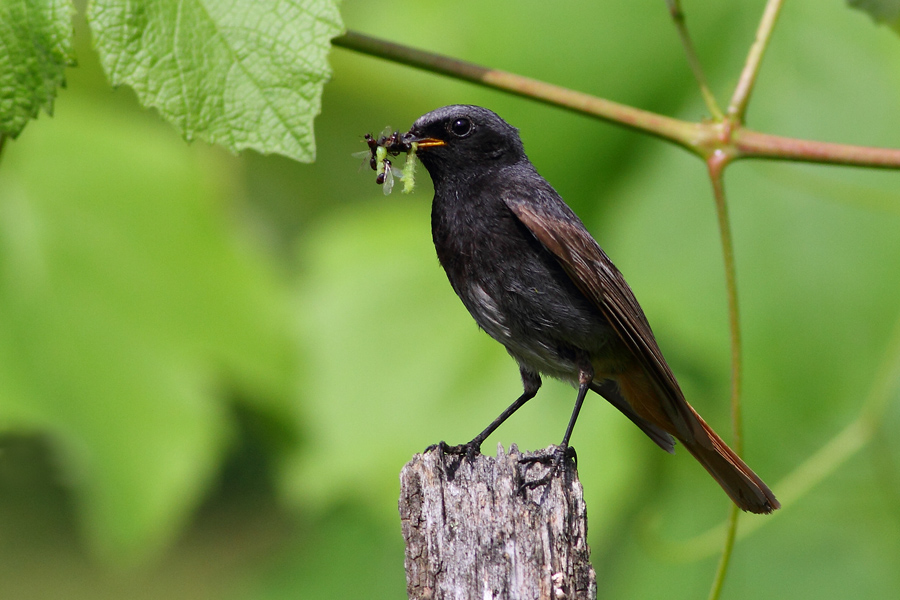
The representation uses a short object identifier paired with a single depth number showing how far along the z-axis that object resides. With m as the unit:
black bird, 5.54
